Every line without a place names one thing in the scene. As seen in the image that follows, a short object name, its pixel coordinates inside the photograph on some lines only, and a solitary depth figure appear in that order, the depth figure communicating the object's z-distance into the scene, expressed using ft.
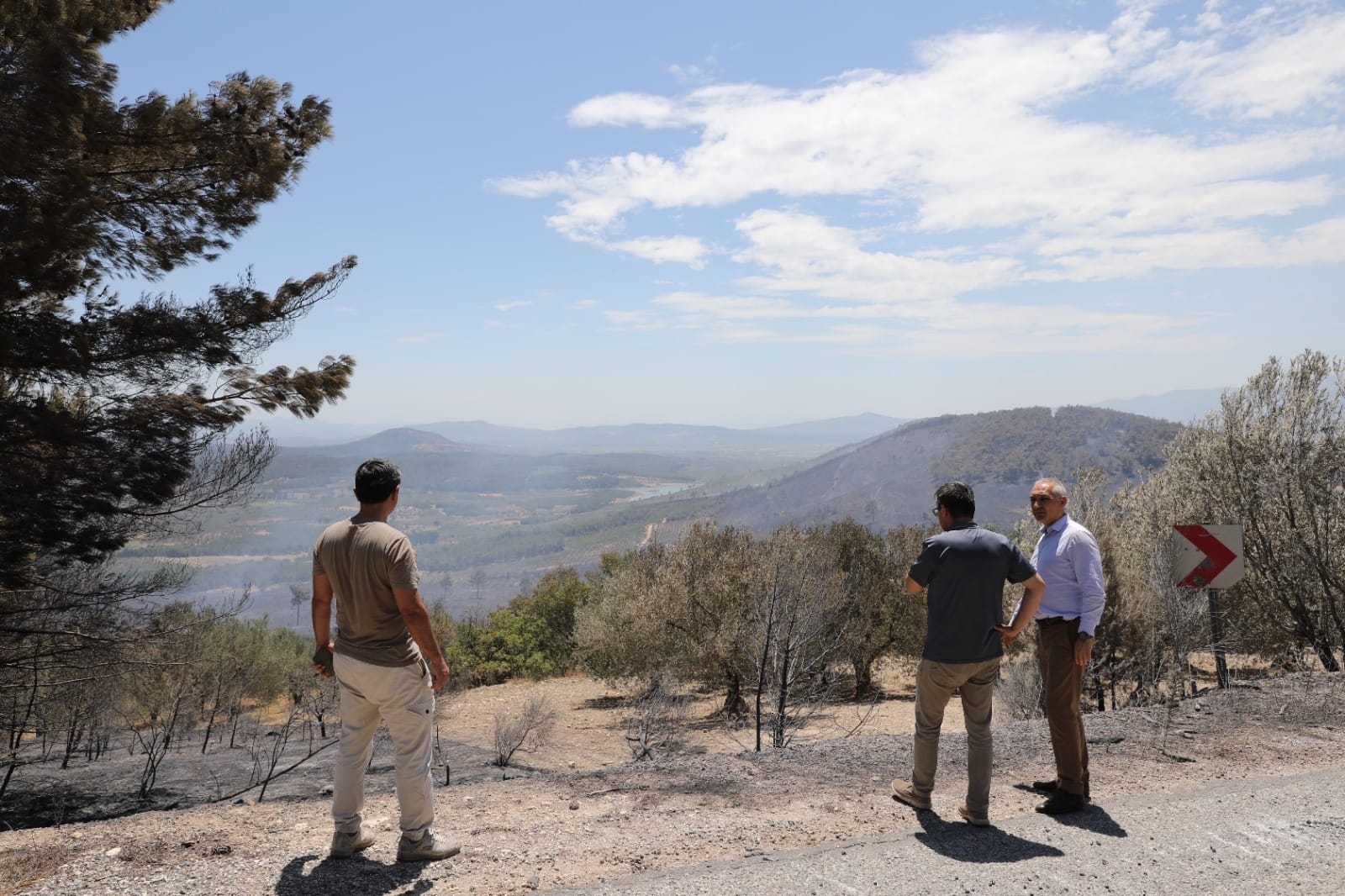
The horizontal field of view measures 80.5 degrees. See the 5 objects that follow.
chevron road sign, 28.22
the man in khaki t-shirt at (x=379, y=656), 13.08
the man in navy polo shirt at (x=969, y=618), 15.05
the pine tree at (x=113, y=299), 20.88
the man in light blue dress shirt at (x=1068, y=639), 16.48
